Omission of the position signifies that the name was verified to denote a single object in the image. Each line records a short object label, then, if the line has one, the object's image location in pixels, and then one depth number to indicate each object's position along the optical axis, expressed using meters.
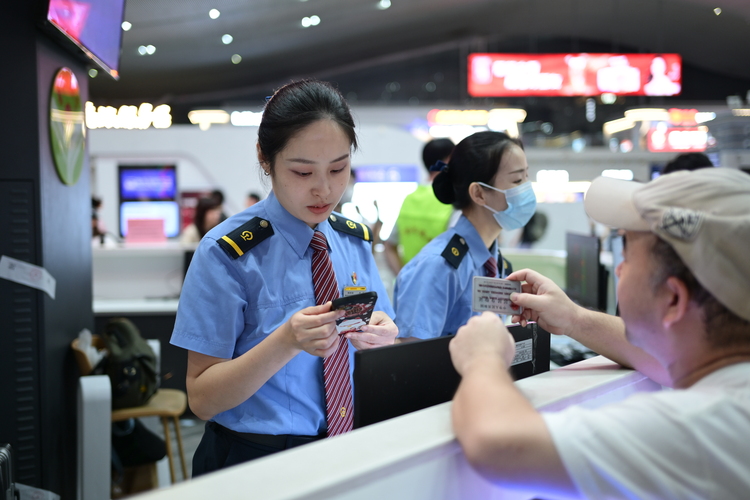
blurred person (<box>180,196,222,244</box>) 5.85
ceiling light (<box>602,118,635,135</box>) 10.38
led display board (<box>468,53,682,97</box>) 7.48
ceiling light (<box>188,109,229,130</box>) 10.73
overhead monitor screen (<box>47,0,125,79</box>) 2.46
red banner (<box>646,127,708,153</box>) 10.02
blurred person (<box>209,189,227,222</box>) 6.07
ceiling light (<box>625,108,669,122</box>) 8.78
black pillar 2.39
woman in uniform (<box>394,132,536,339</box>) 1.77
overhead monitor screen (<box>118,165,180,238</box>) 10.95
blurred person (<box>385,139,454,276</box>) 3.49
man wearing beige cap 0.76
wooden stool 2.84
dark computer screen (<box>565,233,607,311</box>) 3.44
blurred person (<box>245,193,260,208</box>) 7.48
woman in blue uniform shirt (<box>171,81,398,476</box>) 1.24
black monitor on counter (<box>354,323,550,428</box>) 1.03
